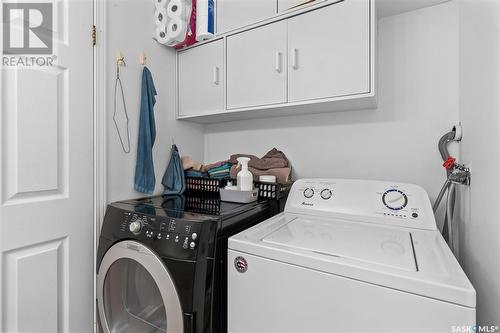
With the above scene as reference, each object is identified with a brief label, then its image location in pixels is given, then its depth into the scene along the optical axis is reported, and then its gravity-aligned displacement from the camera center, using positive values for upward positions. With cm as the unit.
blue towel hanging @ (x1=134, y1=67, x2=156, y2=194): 154 +16
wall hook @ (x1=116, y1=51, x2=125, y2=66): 144 +64
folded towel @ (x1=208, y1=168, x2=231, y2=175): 176 -4
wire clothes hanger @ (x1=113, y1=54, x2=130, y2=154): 145 +43
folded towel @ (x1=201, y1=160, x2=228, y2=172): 180 -1
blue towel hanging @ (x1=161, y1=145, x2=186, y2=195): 175 -9
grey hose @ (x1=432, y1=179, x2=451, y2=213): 119 -15
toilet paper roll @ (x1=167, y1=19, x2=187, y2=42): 159 +91
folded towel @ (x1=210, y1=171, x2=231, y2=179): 175 -7
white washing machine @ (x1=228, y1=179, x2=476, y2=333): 64 -33
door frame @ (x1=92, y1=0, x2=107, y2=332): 135 +26
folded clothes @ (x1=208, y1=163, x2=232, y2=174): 176 -1
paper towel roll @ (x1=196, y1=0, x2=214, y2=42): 159 +98
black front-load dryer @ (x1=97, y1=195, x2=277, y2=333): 97 -43
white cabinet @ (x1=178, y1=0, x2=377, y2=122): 120 +61
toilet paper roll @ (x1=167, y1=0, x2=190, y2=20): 156 +103
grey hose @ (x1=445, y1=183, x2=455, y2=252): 115 -22
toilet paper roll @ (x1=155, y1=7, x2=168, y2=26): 162 +101
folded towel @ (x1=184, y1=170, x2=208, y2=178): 182 -7
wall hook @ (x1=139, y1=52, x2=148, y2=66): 157 +70
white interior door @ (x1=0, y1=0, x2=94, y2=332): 106 -3
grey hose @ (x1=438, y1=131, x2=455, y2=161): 127 +11
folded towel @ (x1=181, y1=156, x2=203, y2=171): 185 +0
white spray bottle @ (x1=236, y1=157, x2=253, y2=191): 142 -8
